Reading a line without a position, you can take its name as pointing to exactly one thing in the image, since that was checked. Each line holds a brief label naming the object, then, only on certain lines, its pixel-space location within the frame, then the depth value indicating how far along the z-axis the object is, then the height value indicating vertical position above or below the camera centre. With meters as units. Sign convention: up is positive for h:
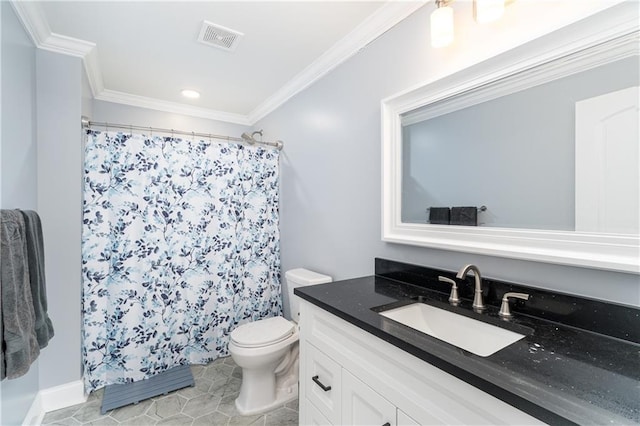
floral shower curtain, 1.91 -0.29
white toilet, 1.70 -0.91
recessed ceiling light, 2.58 +1.08
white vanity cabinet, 0.67 -0.51
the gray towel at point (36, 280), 1.28 -0.30
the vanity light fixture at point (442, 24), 1.17 +0.77
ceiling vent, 1.70 +1.08
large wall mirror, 0.84 +0.22
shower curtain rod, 1.88 +0.60
